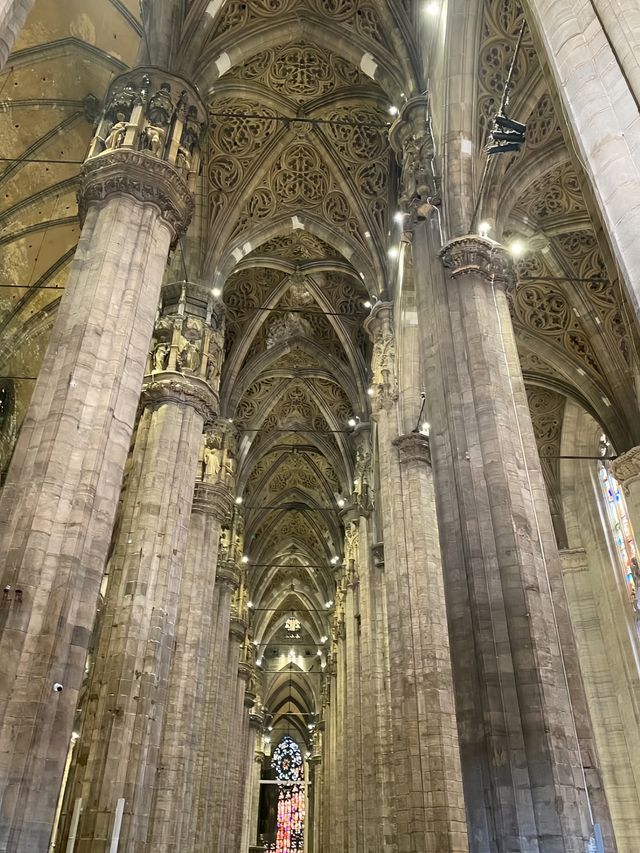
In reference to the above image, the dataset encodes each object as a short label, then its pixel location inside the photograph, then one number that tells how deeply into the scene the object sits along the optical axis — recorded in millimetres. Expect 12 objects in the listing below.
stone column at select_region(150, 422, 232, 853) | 12706
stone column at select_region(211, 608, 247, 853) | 20578
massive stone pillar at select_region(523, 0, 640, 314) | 4457
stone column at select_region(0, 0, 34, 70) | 6546
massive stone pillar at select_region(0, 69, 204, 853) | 6430
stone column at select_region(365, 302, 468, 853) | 10984
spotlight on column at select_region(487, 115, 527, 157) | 8445
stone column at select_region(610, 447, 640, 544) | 15047
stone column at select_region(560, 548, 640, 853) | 16781
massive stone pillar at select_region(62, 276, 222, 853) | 9750
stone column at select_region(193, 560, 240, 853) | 18516
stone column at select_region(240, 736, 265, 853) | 35844
